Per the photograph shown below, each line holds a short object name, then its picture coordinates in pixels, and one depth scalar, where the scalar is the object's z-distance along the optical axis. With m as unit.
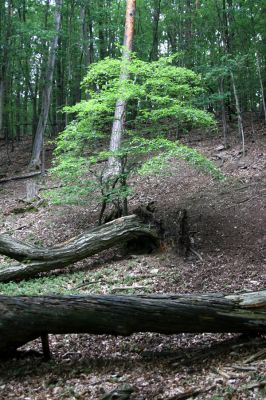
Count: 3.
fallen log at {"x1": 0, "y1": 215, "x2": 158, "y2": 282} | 8.84
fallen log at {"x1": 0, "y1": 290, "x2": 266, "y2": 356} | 4.80
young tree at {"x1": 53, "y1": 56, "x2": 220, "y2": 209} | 8.67
